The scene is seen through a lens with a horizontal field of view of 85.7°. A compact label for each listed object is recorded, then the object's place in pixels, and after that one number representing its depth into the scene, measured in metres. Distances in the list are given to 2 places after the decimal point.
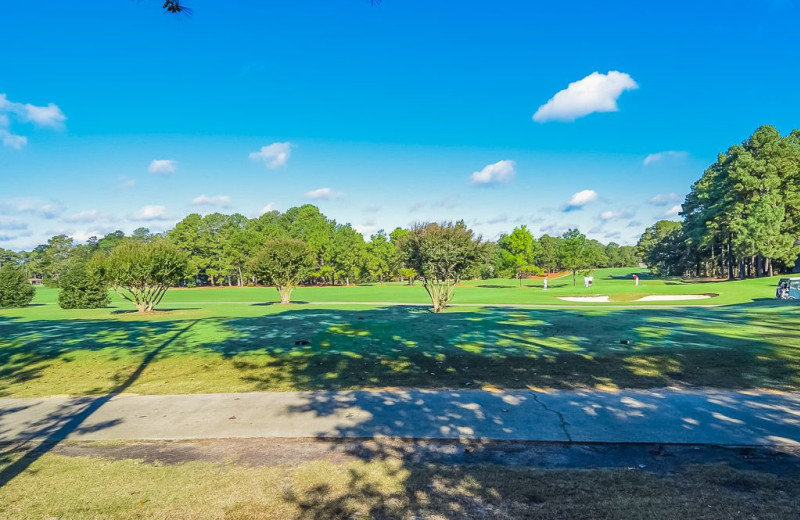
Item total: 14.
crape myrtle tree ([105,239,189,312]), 20.92
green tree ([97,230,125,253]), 123.96
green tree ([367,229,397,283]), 87.69
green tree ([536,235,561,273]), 113.84
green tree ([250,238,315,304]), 30.39
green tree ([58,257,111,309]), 28.75
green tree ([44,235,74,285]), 113.94
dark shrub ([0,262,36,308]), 31.38
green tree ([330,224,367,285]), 84.81
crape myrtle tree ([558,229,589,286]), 58.36
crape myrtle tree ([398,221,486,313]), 21.14
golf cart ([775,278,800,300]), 25.89
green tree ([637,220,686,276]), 78.56
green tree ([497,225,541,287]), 60.97
